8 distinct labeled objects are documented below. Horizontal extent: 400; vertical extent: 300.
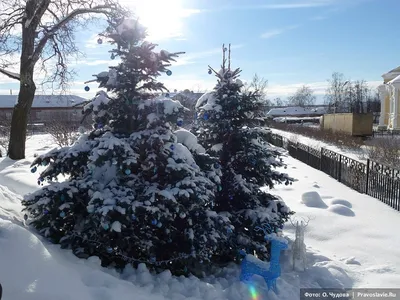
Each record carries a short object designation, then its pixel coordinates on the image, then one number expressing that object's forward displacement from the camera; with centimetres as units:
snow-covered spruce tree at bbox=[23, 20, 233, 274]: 333
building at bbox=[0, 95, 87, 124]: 5316
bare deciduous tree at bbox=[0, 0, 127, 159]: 1223
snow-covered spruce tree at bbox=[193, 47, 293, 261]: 466
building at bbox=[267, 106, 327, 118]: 8341
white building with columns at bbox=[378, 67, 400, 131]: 3111
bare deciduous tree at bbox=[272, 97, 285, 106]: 11629
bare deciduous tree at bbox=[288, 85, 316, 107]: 10800
